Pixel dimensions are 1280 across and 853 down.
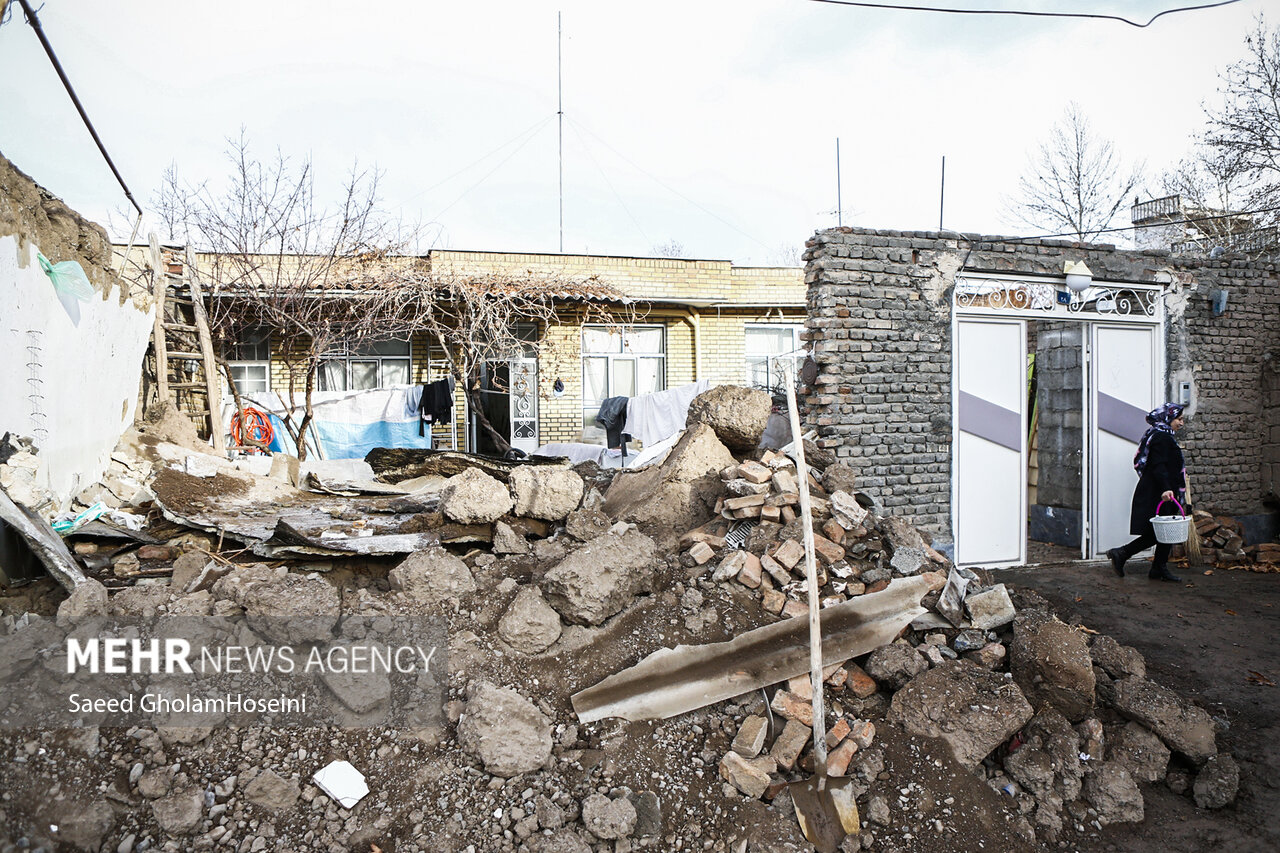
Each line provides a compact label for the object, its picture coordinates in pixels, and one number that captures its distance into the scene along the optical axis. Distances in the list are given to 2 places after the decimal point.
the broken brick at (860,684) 3.71
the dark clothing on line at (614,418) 10.43
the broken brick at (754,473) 4.85
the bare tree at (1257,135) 11.14
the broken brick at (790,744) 3.30
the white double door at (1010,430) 6.87
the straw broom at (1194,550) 7.51
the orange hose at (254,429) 9.80
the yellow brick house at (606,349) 11.98
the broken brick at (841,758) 3.31
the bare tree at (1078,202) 21.20
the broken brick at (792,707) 3.47
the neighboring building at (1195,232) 11.46
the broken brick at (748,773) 3.20
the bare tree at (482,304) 9.81
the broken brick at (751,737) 3.32
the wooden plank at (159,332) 7.64
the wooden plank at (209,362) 8.12
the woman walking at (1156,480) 6.71
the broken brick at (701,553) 4.44
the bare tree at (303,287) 9.59
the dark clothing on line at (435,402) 10.62
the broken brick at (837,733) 3.42
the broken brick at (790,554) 4.21
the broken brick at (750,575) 4.17
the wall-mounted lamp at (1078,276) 7.16
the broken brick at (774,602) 4.02
